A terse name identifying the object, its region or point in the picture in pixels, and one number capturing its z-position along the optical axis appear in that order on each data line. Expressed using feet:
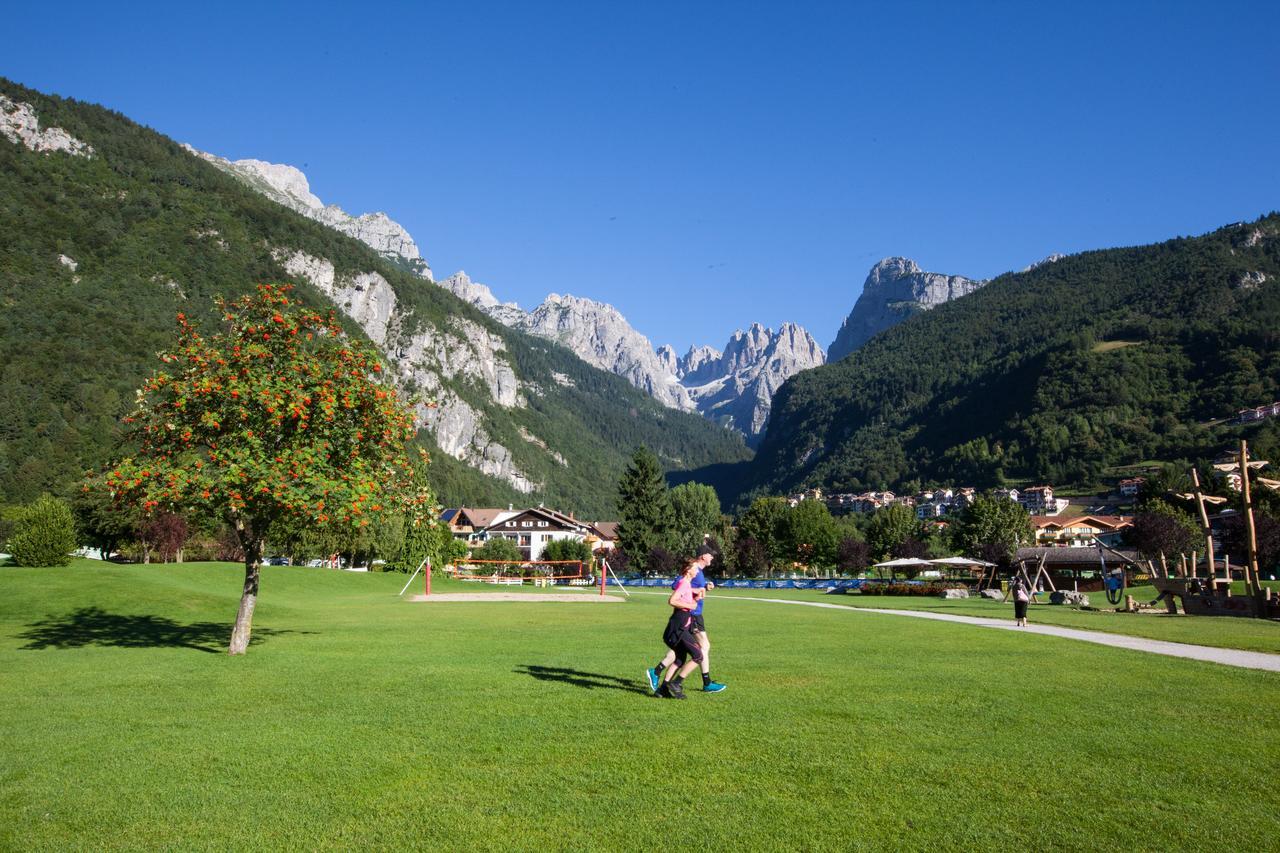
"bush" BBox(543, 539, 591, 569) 366.84
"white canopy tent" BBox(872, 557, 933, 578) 211.61
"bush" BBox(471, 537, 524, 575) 345.51
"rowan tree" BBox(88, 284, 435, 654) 50.85
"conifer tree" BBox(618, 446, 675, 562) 315.78
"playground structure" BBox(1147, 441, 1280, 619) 96.43
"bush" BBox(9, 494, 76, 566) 107.04
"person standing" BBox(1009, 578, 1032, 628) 85.10
